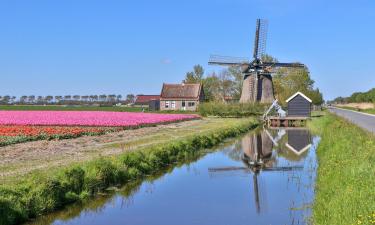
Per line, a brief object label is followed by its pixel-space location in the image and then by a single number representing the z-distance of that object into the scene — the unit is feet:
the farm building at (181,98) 267.78
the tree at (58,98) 514.15
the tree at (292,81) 259.39
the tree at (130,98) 516.53
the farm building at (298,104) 168.35
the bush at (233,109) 190.19
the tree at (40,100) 525.67
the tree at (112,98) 559.92
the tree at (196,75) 356.79
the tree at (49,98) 526.08
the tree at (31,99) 537.48
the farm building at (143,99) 431.35
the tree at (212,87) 326.42
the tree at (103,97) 576.61
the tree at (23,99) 530.06
